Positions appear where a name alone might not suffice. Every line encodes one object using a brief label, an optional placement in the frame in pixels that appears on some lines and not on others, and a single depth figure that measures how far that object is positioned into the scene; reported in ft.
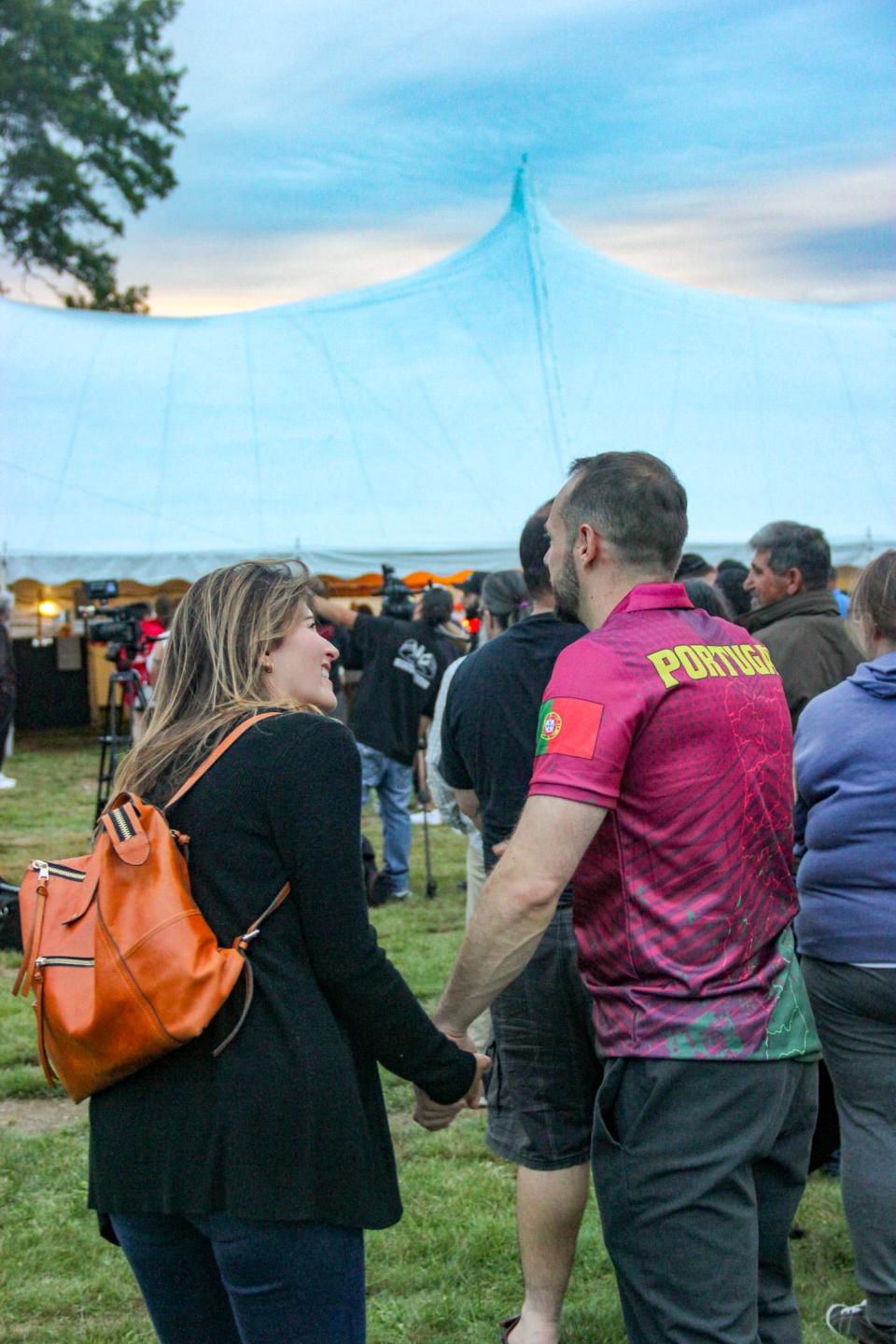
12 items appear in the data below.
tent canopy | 49.19
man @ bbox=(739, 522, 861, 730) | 13.94
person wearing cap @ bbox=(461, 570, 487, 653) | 32.37
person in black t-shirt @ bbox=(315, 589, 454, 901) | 26.45
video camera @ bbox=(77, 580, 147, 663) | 30.01
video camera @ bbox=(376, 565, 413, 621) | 28.76
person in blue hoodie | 9.55
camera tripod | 30.27
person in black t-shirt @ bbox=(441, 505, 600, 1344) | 9.91
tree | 103.65
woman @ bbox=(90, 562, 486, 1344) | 6.02
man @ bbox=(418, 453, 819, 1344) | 6.61
